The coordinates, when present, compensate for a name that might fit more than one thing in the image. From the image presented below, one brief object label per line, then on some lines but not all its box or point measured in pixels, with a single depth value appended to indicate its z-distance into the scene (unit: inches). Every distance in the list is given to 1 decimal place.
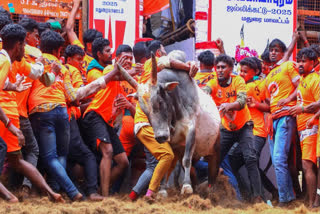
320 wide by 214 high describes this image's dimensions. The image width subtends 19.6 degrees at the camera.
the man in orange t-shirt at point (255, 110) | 566.4
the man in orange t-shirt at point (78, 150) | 489.5
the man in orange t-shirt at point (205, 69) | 552.7
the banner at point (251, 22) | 715.4
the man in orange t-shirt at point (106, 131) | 494.4
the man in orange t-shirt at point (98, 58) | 515.5
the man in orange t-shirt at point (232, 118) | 529.2
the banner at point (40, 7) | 630.1
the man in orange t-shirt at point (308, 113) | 510.1
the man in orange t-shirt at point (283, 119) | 529.7
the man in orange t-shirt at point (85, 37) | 557.1
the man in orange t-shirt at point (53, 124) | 460.8
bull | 417.7
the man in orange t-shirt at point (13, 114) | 407.4
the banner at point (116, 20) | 667.3
